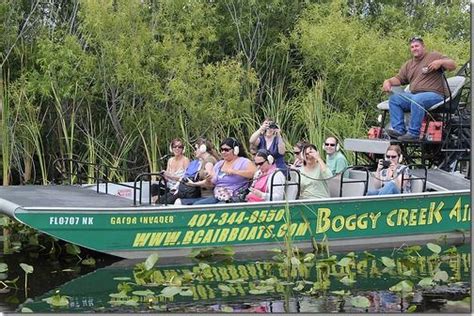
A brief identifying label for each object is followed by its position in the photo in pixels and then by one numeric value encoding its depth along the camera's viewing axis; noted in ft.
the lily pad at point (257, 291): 31.26
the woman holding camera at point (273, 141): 40.73
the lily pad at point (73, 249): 38.22
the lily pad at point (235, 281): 33.06
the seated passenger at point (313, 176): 38.81
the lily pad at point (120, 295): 30.04
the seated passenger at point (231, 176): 38.60
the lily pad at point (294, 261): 33.84
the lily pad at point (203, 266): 34.35
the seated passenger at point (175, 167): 41.32
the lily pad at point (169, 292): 29.84
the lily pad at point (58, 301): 29.64
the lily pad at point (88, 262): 37.20
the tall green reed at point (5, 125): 50.26
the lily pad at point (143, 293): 30.25
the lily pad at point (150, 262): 32.31
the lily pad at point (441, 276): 32.01
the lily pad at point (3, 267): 34.37
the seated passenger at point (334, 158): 40.32
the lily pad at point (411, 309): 28.43
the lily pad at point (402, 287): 30.55
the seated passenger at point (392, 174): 39.75
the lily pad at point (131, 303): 29.22
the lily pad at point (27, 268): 31.89
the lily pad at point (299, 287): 31.48
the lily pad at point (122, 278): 33.88
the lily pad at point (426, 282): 30.92
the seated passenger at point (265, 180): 38.17
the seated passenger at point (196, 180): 39.65
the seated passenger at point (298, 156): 41.11
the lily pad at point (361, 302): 28.64
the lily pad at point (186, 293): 30.50
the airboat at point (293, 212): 36.50
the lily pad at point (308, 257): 35.68
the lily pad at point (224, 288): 31.64
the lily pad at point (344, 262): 33.42
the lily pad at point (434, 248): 34.24
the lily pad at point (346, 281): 32.53
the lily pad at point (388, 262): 33.88
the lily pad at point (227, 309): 28.82
